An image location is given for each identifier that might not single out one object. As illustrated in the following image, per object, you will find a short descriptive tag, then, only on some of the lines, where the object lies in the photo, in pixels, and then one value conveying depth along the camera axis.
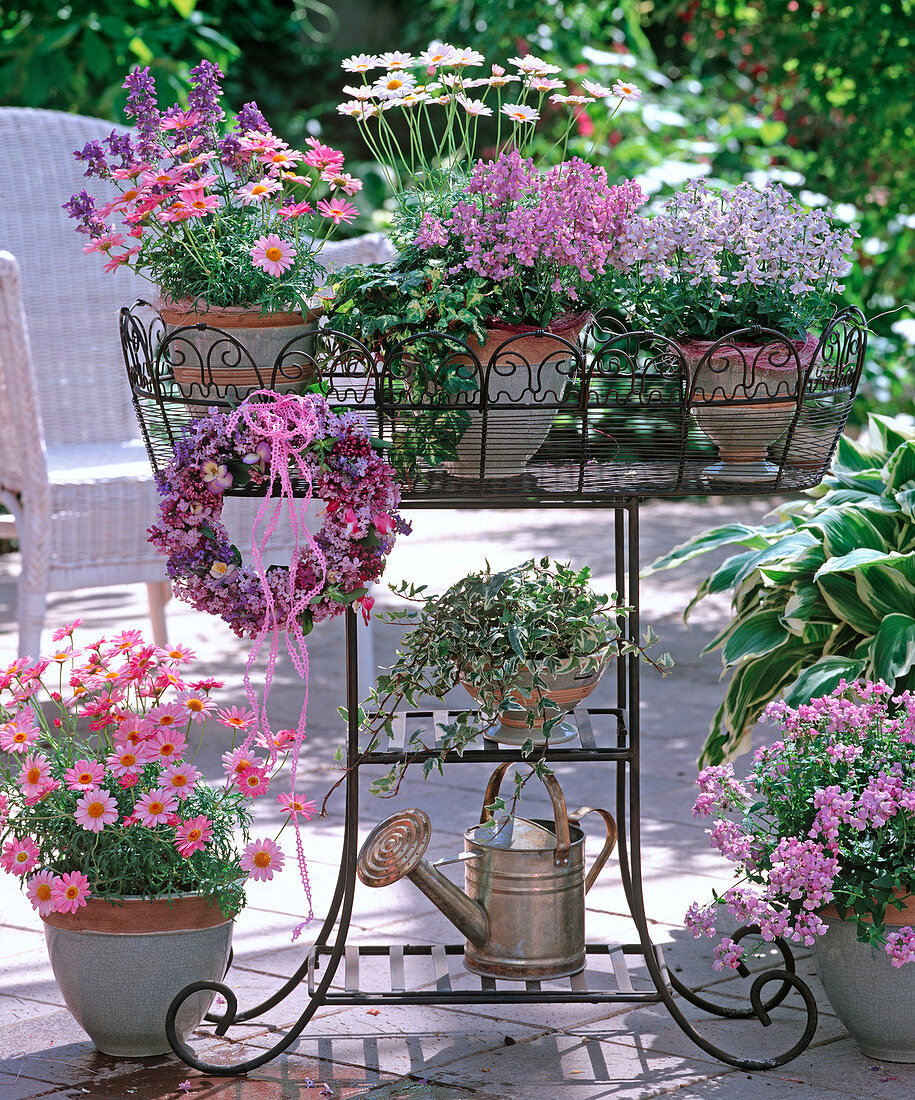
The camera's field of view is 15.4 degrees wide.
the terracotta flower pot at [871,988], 3.27
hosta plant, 3.68
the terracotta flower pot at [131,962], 3.26
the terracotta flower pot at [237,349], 3.19
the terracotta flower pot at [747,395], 3.21
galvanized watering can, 3.30
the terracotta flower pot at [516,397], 3.19
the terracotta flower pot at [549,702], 3.26
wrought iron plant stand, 3.19
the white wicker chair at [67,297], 4.63
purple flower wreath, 3.13
